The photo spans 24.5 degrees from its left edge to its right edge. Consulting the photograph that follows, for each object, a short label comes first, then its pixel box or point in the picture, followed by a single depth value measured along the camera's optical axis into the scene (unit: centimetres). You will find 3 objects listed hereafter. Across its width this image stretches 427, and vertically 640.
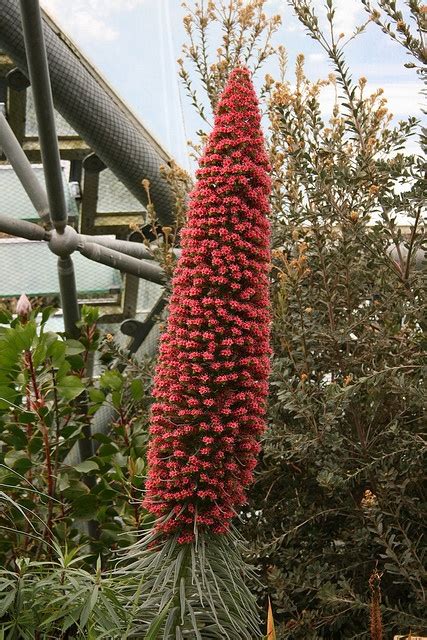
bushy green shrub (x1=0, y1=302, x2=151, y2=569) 194
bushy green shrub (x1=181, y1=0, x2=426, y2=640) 199
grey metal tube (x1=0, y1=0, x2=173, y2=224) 311
